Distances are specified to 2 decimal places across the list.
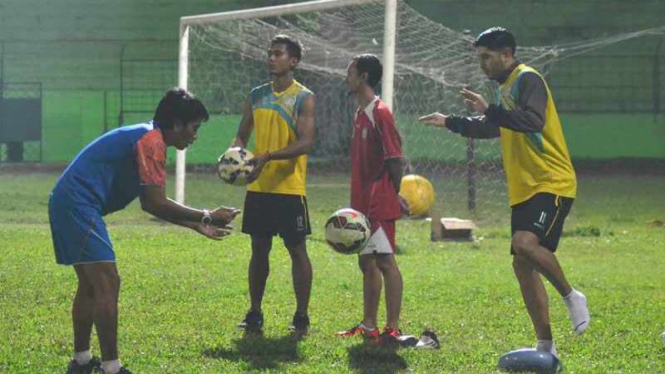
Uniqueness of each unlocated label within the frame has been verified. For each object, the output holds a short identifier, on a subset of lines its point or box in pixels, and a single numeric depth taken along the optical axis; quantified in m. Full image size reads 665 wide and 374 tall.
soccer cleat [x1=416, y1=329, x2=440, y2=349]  15.89
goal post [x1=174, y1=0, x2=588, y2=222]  36.94
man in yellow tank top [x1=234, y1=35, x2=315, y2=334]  17.31
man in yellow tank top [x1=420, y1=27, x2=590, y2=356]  14.62
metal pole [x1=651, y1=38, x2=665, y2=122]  63.34
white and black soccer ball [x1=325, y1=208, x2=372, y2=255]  16.16
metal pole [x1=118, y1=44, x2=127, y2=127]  62.09
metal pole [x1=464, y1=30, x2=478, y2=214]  37.53
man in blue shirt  13.62
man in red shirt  16.75
